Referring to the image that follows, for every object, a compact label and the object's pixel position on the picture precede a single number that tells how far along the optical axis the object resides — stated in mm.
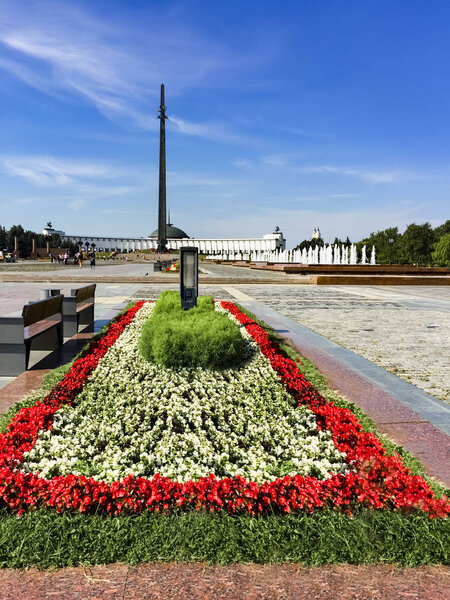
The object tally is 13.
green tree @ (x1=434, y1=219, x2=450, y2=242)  75600
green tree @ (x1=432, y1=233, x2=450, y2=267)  57062
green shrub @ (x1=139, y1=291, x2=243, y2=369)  5473
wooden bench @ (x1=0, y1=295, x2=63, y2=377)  5755
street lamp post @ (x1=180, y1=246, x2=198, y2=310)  7695
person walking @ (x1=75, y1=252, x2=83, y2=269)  46044
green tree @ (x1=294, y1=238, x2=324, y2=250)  112056
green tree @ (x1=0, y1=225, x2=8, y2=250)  104981
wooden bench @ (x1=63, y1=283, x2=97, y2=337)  8172
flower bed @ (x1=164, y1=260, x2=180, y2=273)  34469
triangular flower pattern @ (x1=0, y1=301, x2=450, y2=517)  2697
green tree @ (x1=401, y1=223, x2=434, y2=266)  62844
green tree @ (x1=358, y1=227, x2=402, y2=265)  67806
